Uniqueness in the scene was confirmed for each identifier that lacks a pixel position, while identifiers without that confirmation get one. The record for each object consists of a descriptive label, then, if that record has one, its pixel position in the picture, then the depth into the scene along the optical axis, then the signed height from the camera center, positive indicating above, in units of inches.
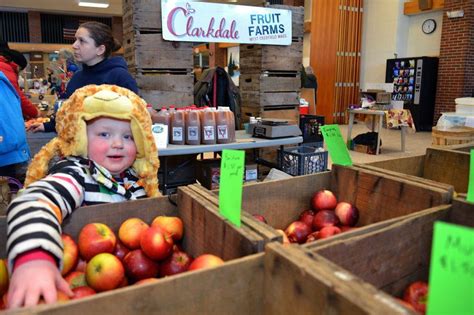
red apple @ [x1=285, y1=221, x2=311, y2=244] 51.6 -18.7
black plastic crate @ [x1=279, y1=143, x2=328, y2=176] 150.0 -27.6
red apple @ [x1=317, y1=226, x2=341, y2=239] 48.4 -17.3
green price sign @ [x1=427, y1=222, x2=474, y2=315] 21.6 -9.8
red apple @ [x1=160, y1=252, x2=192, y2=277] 41.1 -18.4
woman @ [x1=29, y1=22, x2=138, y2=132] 117.1 +7.4
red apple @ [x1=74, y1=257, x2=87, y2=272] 42.0 -18.7
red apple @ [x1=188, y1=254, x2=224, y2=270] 35.4 -15.5
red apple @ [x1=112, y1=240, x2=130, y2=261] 43.8 -18.0
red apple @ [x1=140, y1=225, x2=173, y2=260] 41.0 -16.1
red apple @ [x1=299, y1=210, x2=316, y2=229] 55.6 -18.0
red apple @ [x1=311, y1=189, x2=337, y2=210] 56.5 -15.9
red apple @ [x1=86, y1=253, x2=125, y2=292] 37.6 -17.6
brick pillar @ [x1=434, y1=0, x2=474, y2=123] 364.8 +30.0
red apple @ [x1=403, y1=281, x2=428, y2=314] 35.5 -18.5
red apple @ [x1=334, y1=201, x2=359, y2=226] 54.1 -16.9
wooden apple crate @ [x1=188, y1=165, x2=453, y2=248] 47.2 -14.0
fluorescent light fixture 533.3 +110.5
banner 146.1 +24.6
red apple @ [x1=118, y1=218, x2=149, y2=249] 43.7 -16.0
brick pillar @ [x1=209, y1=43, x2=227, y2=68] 686.6 +54.9
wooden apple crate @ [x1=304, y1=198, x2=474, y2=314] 33.1 -14.2
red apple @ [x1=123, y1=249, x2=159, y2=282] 40.8 -18.4
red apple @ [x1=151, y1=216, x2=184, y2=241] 45.5 -15.8
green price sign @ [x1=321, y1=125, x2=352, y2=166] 57.7 -8.3
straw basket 169.2 -19.7
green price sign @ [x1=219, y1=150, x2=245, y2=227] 37.5 -9.2
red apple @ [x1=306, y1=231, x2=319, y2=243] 49.4 -18.3
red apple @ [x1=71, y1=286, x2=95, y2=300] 34.1 -17.8
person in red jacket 134.2 +6.1
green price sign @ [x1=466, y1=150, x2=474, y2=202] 44.7 -10.8
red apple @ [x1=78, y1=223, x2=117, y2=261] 40.7 -15.9
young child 45.7 -10.2
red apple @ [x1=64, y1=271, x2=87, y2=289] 38.7 -18.8
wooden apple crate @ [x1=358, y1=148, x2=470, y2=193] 67.4 -13.4
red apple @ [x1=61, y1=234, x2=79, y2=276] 39.4 -16.8
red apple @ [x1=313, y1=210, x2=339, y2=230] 52.8 -17.3
